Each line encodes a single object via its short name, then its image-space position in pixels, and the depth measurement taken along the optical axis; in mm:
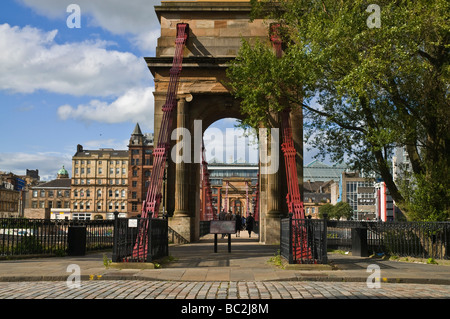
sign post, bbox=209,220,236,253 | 17781
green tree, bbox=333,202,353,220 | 106812
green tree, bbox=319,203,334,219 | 109269
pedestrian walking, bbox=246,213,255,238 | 36588
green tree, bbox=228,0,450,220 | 15625
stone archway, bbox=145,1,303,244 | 26047
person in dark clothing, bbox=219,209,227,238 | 35906
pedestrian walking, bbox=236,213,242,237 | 35819
